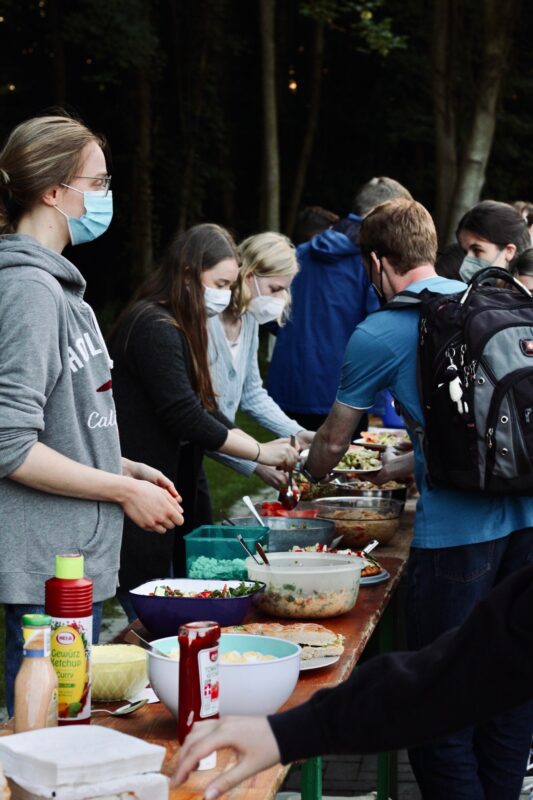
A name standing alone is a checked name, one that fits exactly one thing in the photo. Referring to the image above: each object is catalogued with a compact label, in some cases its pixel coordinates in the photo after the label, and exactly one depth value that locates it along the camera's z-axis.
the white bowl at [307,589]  3.33
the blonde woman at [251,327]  5.48
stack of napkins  1.92
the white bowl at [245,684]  2.39
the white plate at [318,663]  2.85
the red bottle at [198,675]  2.22
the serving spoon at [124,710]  2.54
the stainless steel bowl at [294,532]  4.01
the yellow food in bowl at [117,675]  2.58
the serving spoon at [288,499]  4.86
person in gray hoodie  2.80
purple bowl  2.96
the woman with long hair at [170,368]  4.45
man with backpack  3.65
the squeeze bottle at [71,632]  2.29
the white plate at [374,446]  6.28
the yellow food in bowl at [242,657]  2.49
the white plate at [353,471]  5.42
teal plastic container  3.45
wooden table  2.21
